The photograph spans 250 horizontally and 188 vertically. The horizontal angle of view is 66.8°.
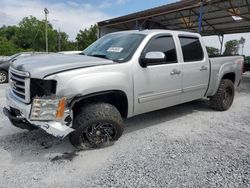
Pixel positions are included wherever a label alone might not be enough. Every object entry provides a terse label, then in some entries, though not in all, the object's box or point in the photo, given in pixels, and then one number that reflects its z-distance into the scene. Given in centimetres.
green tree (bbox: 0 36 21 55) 4123
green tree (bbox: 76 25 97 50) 3855
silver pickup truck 243
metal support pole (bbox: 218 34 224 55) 1684
